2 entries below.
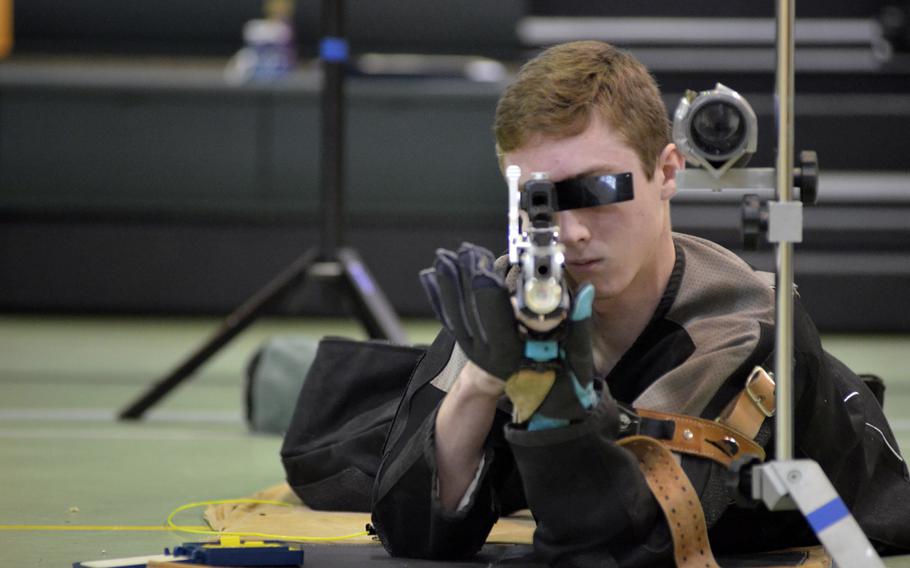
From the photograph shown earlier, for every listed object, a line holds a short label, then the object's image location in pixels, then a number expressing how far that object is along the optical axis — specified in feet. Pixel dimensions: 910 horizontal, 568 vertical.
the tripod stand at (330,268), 29.01
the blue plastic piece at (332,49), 30.50
